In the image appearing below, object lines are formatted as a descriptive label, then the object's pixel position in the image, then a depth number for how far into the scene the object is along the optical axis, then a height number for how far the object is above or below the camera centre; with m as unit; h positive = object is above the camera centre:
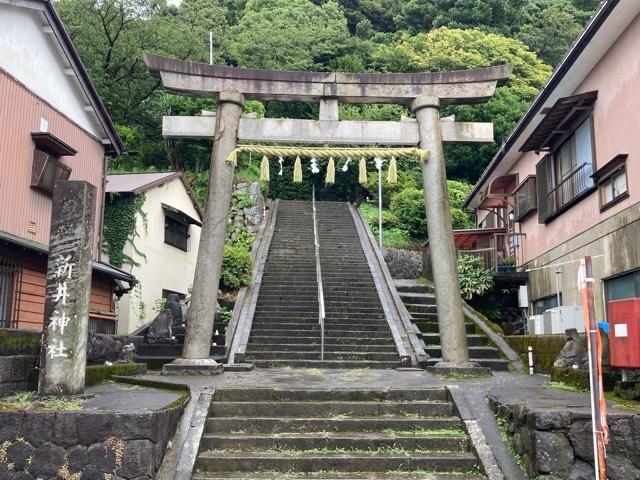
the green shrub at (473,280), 16.67 +1.64
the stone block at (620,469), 5.47 -1.32
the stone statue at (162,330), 12.38 +0.01
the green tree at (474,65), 31.00 +16.72
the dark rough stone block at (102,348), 8.72 -0.30
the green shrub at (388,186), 31.36 +8.43
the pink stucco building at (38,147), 11.12 +4.24
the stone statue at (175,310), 13.62 +0.52
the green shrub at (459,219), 27.02 +5.61
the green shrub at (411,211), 28.45 +6.36
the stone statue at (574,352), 8.16 -0.24
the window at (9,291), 10.60 +0.74
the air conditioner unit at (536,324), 12.99 +0.27
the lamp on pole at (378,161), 11.16 +3.51
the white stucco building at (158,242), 17.41 +3.17
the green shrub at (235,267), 17.11 +2.00
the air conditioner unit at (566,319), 11.43 +0.34
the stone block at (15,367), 6.42 -0.45
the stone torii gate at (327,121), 10.39 +4.15
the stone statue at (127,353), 9.73 -0.41
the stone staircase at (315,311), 11.46 +0.55
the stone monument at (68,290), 6.43 +0.47
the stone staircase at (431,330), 11.01 +0.09
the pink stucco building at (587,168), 10.02 +3.78
